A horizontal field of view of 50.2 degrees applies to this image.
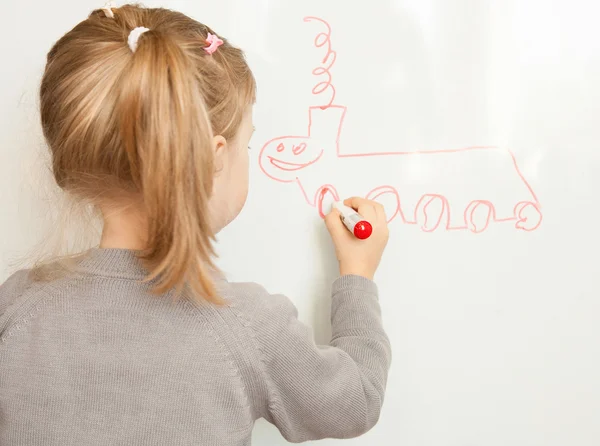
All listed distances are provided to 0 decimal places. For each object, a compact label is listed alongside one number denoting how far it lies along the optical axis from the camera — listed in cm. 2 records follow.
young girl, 47
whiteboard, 63
